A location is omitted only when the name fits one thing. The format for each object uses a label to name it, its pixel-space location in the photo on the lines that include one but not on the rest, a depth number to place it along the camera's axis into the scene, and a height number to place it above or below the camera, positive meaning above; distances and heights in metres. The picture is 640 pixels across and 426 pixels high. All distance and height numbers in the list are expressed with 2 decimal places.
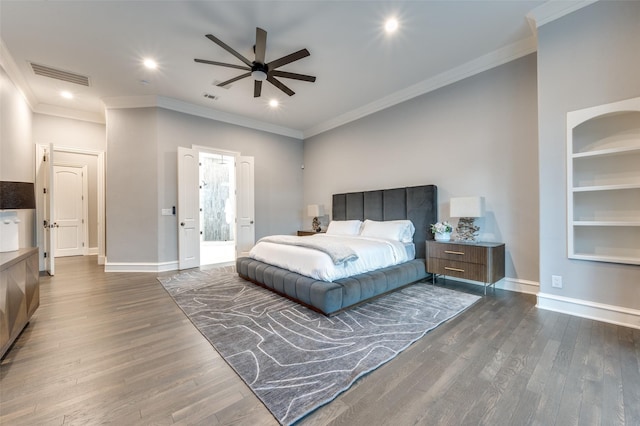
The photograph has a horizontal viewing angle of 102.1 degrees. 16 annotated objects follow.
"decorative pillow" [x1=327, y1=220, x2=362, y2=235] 4.95 -0.30
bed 2.81 -0.77
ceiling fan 2.82 +1.82
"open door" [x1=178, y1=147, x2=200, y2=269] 5.09 +0.06
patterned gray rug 1.68 -1.11
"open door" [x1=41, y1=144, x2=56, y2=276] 4.73 +0.05
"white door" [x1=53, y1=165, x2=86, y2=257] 6.70 +0.10
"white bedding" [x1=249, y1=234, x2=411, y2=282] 2.95 -0.59
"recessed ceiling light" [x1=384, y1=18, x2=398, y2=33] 2.99 +2.22
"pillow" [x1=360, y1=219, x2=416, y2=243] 4.17 -0.30
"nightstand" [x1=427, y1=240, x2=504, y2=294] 3.32 -0.66
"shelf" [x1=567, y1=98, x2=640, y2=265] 2.58 +0.30
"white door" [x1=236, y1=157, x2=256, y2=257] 5.87 +0.18
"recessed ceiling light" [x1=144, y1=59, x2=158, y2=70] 3.78 +2.22
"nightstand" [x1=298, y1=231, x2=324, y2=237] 6.09 -0.49
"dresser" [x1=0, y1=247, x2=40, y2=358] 1.99 -0.68
